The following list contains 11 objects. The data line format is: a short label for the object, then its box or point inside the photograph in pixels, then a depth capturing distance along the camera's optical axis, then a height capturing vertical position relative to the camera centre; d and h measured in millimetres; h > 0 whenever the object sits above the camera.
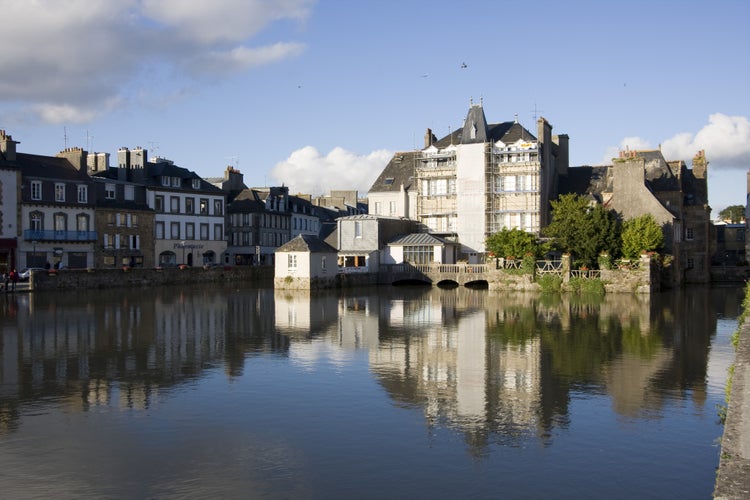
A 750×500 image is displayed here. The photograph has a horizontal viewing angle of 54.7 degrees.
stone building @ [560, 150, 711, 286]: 51969 +4601
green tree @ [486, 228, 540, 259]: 49188 +836
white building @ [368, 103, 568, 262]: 57812 +6204
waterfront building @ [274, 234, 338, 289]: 46375 -408
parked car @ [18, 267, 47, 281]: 46062 -1039
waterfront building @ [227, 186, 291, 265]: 72250 +3015
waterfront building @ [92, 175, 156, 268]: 55500 +2751
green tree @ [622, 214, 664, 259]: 47156 +1200
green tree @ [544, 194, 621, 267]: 47094 +1539
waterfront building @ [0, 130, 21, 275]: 48375 +3779
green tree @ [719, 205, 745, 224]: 119862 +7341
